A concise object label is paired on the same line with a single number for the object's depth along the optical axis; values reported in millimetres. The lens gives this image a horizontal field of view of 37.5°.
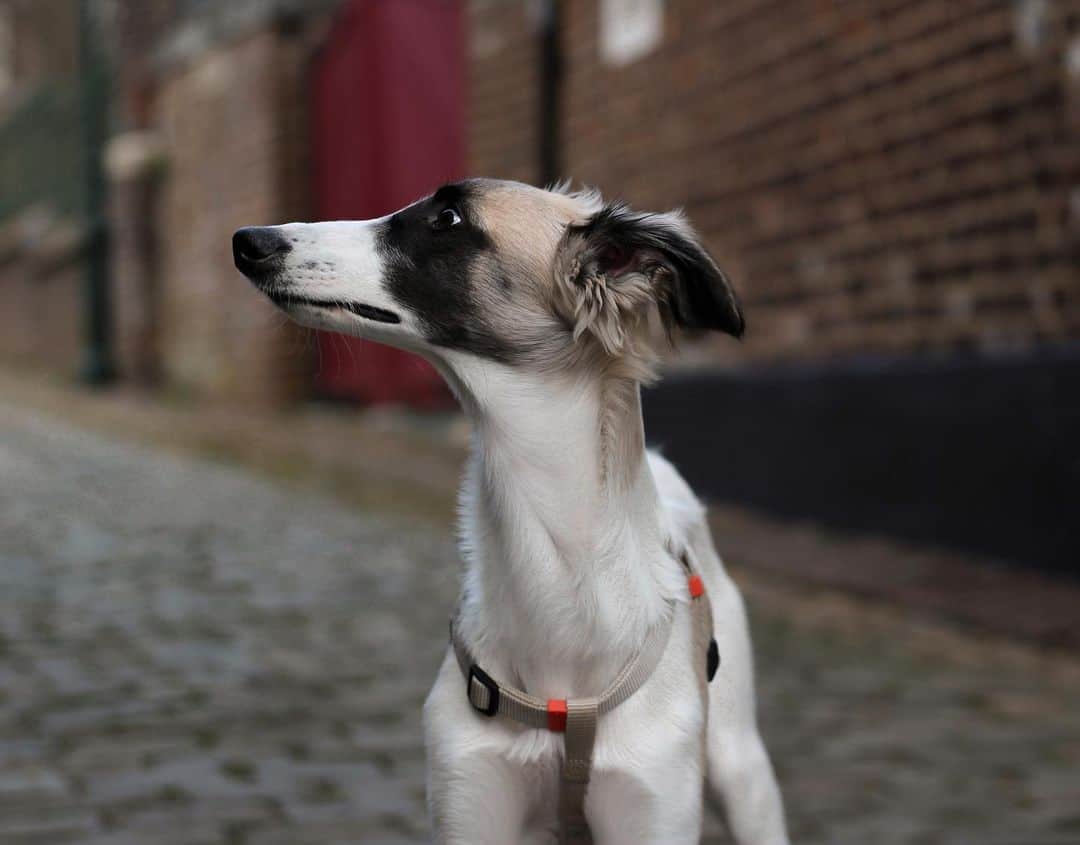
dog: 2725
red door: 14492
